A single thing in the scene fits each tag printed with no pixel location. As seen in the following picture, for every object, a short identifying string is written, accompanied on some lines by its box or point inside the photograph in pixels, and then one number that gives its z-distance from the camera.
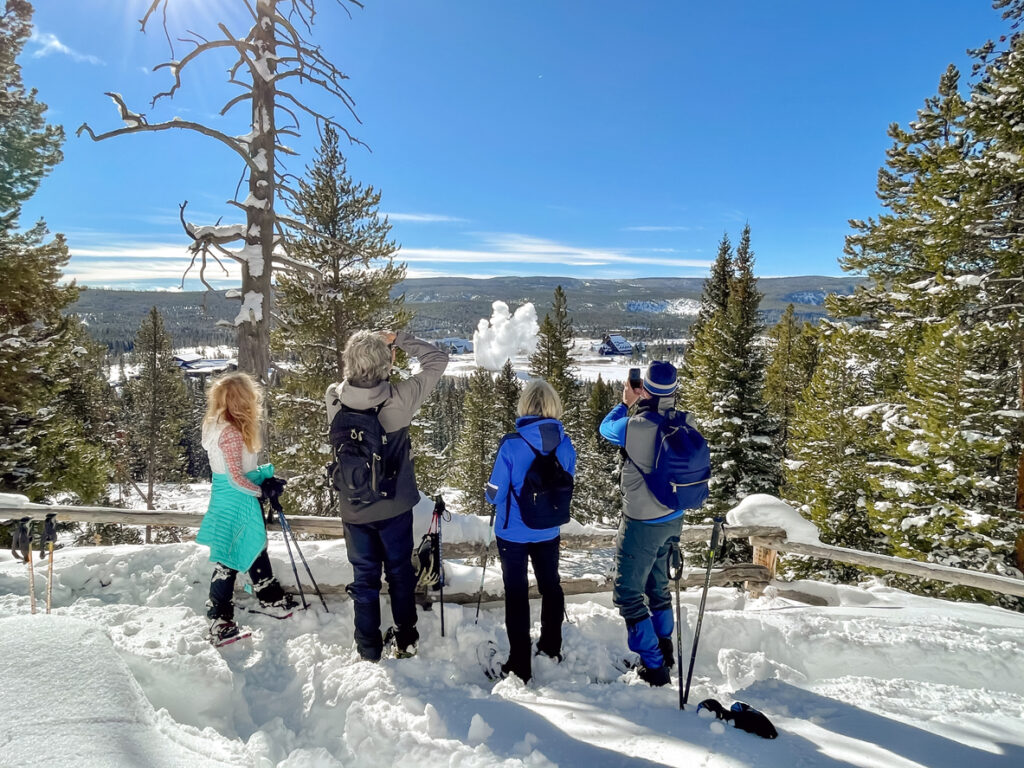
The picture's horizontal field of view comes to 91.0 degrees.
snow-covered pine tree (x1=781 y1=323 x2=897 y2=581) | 13.95
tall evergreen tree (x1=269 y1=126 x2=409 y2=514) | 13.66
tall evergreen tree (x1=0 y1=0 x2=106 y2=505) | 11.63
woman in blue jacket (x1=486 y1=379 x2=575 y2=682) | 3.79
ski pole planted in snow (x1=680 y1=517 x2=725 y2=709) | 3.90
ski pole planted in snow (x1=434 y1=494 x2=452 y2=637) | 4.62
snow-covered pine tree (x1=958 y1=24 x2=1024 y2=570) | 9.32
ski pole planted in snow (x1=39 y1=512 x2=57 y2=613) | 4.32
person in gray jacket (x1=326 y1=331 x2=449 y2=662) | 3.79
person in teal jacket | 4.24
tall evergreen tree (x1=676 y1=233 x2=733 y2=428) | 18.08
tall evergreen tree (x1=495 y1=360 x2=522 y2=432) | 24.34
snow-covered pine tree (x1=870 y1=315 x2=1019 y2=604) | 9.98
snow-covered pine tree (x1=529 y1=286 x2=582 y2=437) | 25.41
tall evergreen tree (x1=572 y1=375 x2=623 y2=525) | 27.88
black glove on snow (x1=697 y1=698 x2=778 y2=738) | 3.07
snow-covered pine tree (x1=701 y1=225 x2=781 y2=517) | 17.44
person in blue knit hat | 3.86
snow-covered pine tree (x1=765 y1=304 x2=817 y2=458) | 27.94
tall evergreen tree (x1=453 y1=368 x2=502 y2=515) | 24.81
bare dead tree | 6.32
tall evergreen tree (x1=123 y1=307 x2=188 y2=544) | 25.91
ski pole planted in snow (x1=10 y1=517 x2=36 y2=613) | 4.44
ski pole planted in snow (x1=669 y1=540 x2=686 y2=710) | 3.78
